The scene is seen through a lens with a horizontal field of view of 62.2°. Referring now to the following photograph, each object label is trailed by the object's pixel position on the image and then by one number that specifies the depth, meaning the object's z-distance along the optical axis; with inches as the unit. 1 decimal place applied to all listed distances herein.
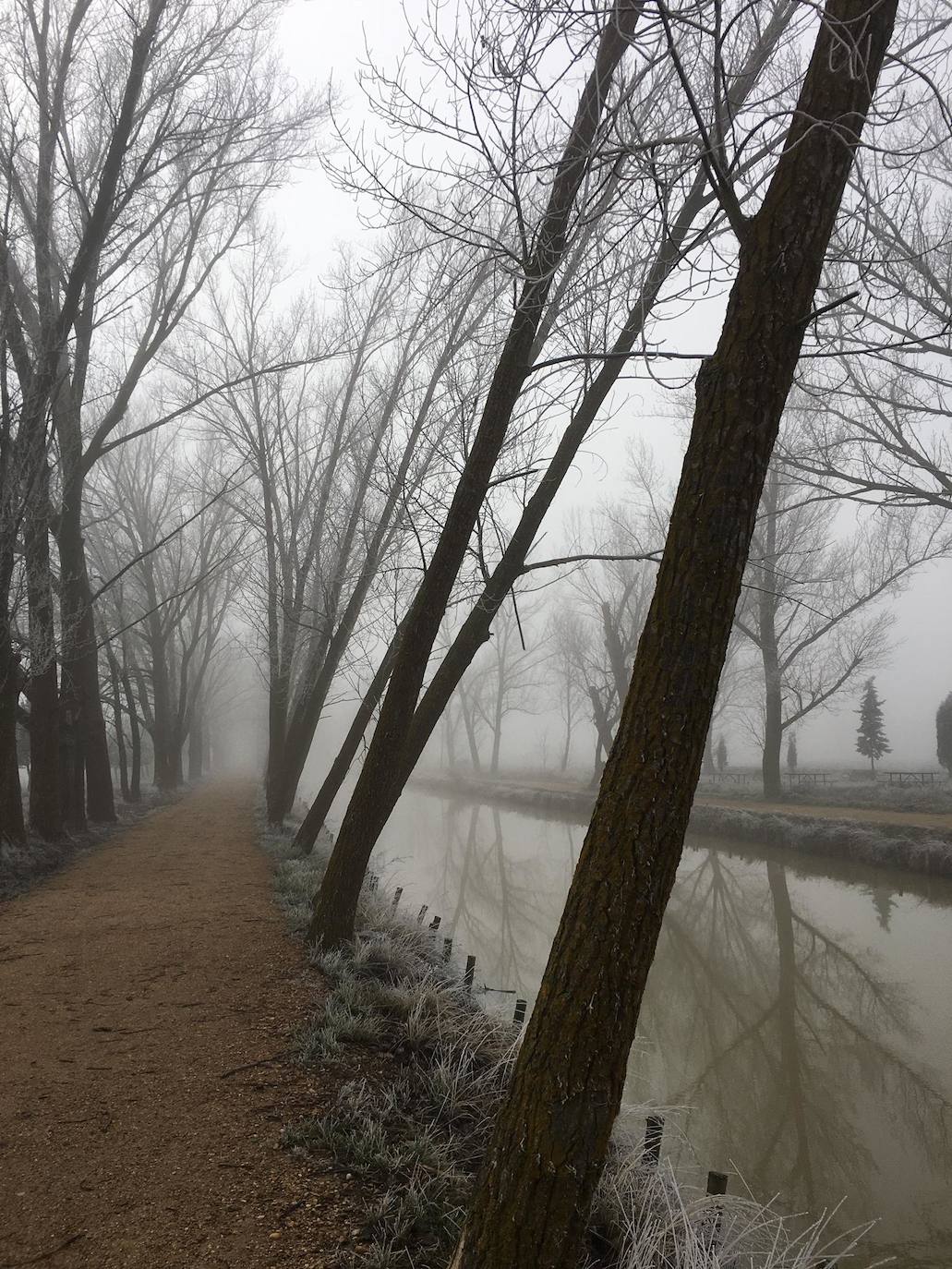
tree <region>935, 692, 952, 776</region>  871.1
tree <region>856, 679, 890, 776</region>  1263.3
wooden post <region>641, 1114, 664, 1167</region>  140.6
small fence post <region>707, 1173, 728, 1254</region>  123.3
